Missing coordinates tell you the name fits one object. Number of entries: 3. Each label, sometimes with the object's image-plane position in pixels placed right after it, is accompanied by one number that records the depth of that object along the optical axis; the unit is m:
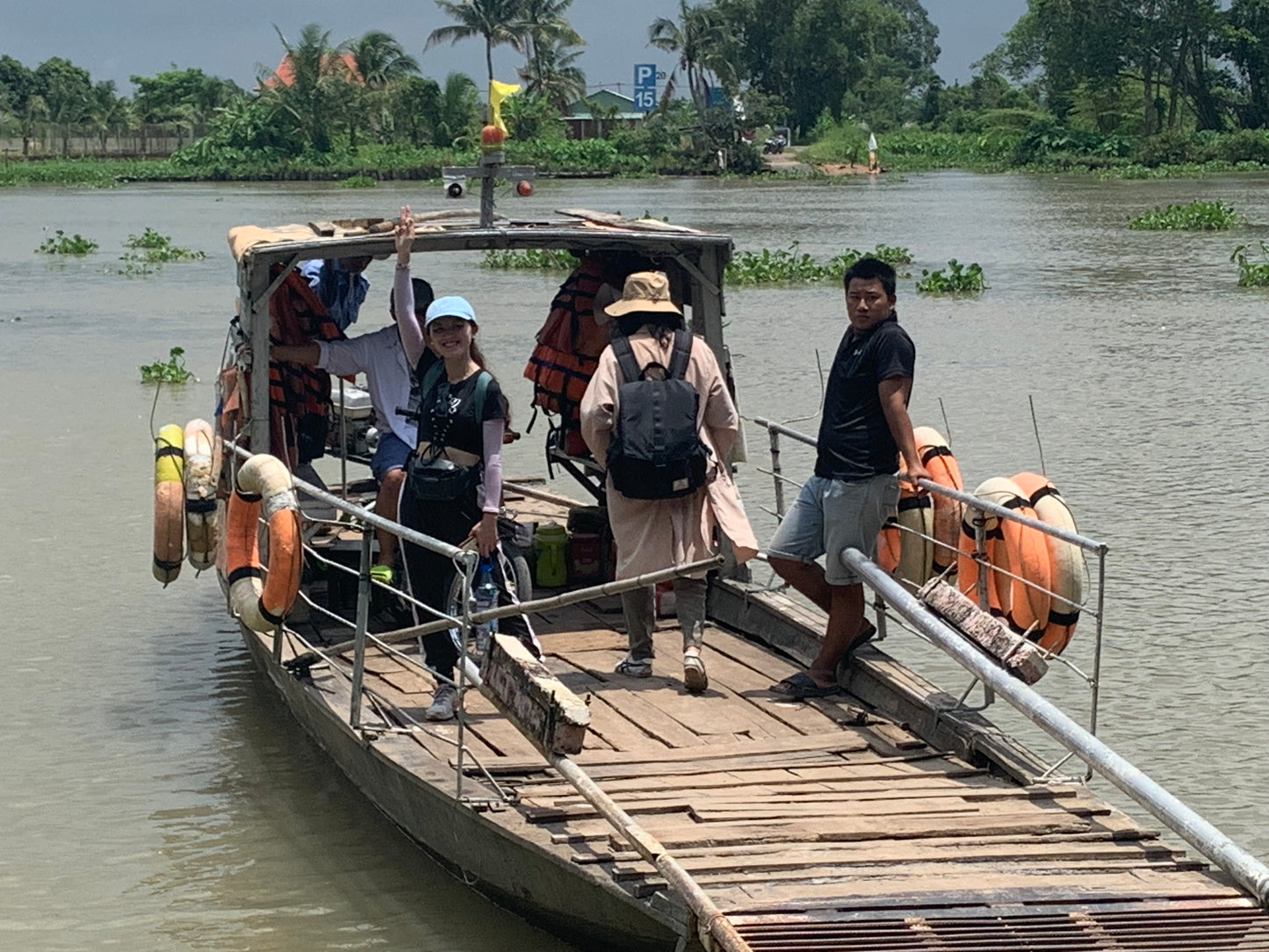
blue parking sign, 97.50
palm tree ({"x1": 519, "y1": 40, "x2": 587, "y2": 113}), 90.00
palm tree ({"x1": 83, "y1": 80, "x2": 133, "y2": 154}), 98.69
